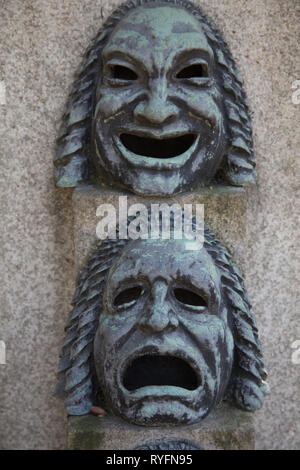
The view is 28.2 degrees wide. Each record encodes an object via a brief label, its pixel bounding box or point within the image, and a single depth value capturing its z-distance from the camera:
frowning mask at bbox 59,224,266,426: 1.47
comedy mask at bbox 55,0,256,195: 1.55
